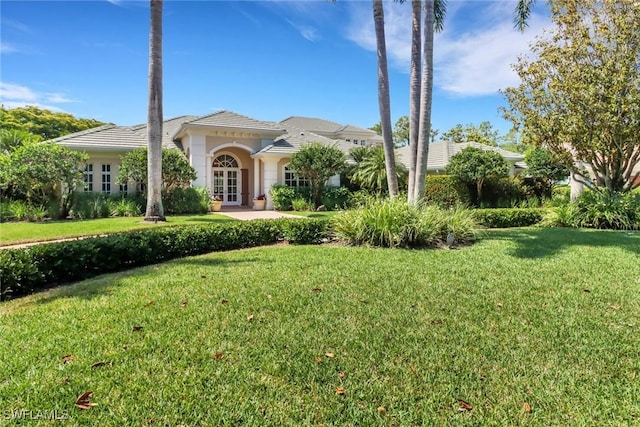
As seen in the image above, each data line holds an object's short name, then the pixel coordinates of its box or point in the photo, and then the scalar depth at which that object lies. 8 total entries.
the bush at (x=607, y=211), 12.62
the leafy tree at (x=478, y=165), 19.47
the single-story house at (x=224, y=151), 19.41
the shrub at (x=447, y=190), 20.47
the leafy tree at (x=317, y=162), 19.02
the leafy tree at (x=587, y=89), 12.12
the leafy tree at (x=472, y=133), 48.19
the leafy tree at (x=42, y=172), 14.27
